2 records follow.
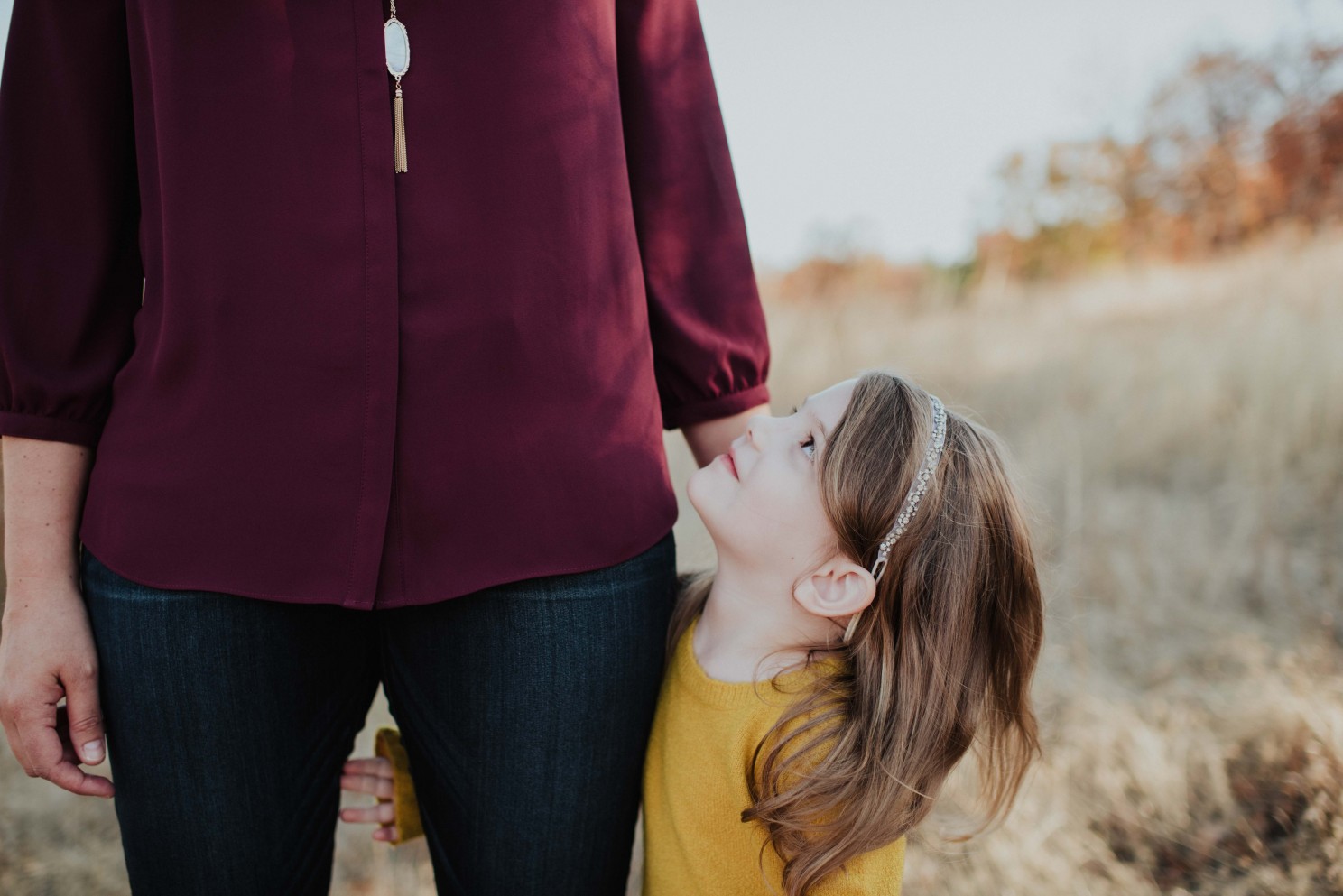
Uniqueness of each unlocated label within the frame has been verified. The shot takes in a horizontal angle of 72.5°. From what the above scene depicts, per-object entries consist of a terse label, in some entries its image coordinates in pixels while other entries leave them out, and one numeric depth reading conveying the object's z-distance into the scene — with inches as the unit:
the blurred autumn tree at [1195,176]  360.2
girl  53.3
